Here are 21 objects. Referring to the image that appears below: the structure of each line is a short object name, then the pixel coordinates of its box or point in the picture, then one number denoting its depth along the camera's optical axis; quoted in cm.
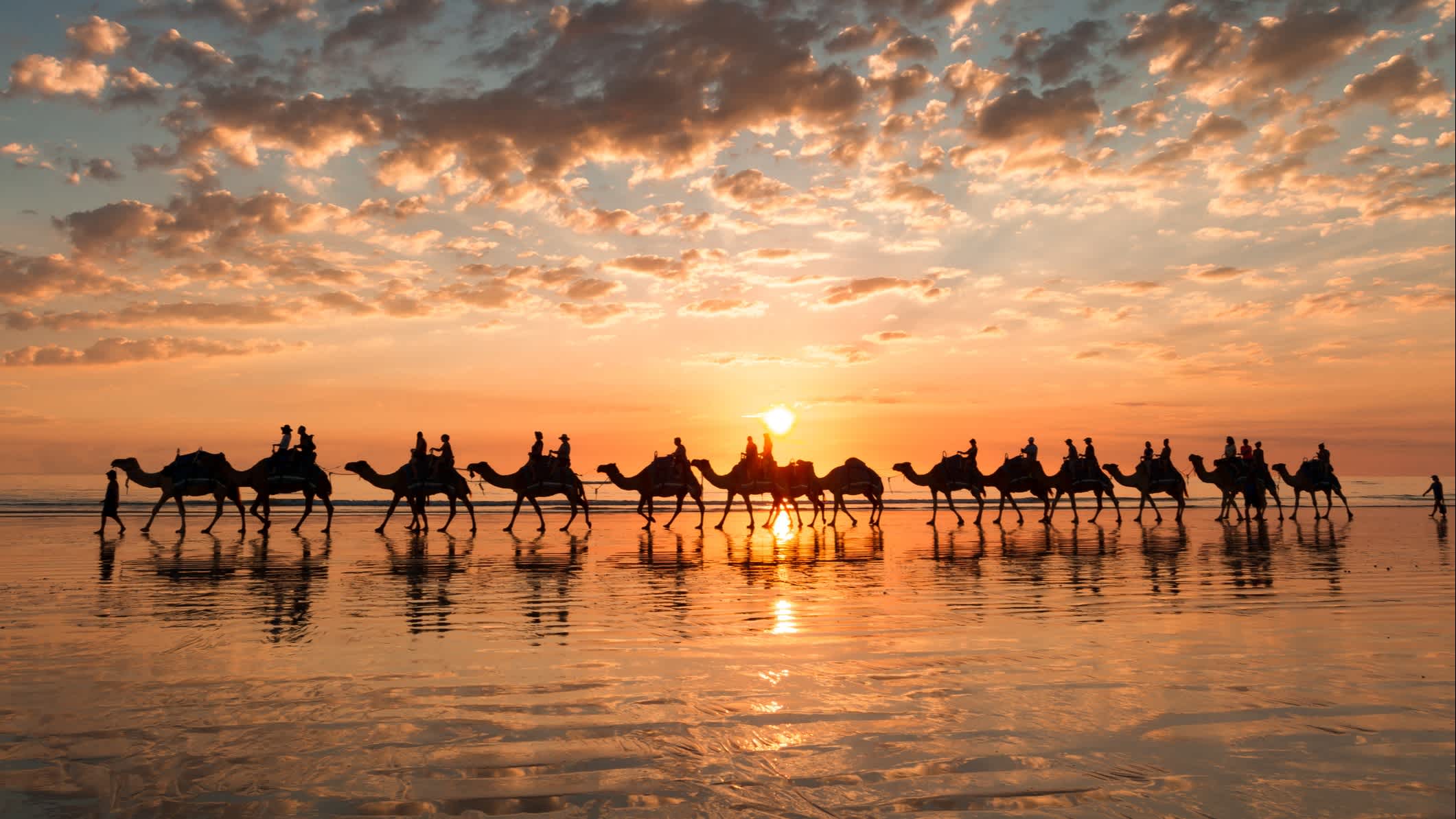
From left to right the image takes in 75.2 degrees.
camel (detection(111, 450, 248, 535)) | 2430
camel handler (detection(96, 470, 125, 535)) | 2520
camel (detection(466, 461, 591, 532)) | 2709
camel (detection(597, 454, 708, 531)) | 2762
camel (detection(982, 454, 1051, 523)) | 3256
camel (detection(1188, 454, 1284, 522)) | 3388
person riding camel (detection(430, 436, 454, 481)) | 2620
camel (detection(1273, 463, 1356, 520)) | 3534
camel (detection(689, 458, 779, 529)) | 2880
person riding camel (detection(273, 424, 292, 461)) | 2508
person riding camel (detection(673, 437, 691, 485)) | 2767
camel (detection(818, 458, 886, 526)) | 3162
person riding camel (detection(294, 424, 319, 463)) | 2534
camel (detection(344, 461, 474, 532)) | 2597
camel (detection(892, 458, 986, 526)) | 3158
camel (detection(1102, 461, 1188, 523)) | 3338
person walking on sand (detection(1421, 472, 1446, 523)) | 3959
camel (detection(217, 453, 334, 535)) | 2508
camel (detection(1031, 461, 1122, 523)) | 3228
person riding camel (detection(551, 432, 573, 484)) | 2723
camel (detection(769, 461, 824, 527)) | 2961
